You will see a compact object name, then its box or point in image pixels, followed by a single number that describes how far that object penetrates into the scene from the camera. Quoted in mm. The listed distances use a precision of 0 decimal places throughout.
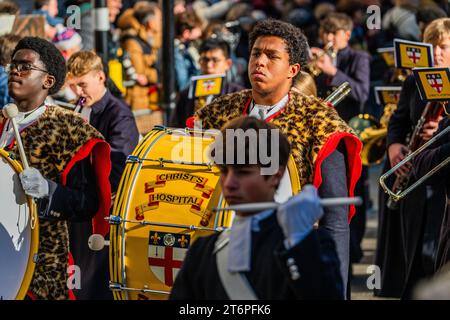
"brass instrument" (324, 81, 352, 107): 14211
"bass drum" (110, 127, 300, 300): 11516
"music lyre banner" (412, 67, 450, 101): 13578
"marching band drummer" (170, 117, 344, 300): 8180
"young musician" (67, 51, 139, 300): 14281
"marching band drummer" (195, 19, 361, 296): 11695
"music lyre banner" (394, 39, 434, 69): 15437
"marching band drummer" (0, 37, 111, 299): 11867
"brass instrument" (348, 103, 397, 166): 18156
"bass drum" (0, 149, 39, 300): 11336
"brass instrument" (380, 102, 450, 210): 14109
